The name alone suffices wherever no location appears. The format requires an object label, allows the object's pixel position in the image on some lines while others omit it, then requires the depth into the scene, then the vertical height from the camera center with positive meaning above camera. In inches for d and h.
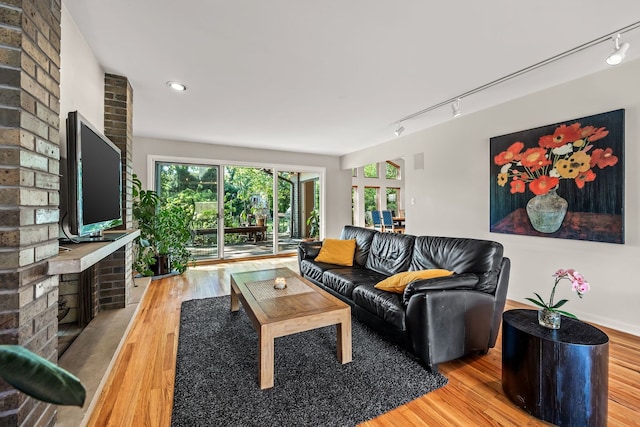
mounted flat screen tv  63.4 +8.5
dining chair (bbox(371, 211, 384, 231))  327.9 -7.2
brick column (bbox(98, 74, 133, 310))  104.7 +19.3
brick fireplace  42.0 +5.2
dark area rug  58.9 -41.7
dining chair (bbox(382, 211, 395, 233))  323.9 -8.9
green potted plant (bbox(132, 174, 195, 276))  154.6 -12.0
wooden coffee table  67.5 -26.2
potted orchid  58.2 -21.5
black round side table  53.7 -32.2
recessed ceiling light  113.0 +52.5
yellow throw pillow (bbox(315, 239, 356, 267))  137.8 -19.8
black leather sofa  73.5 -26.1
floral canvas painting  99.7 +12.5
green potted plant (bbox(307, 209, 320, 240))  269.7 -9.7
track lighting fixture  78.7 +50.9
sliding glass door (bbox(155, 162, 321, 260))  210.5 +7.5
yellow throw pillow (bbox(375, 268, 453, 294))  84.2 -20.7
